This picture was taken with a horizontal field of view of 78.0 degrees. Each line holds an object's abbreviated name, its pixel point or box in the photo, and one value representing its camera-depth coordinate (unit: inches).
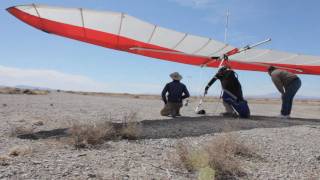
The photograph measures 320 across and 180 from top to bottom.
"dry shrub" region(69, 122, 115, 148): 143.0
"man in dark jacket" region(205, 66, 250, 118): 257.3
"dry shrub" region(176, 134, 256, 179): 114.9
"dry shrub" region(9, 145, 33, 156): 124.3
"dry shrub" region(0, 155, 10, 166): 111.4
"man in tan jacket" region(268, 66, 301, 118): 269.0
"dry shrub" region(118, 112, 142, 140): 160.9
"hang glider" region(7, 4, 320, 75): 197.3
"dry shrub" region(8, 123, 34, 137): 165.6
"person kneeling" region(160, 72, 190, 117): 259.6
